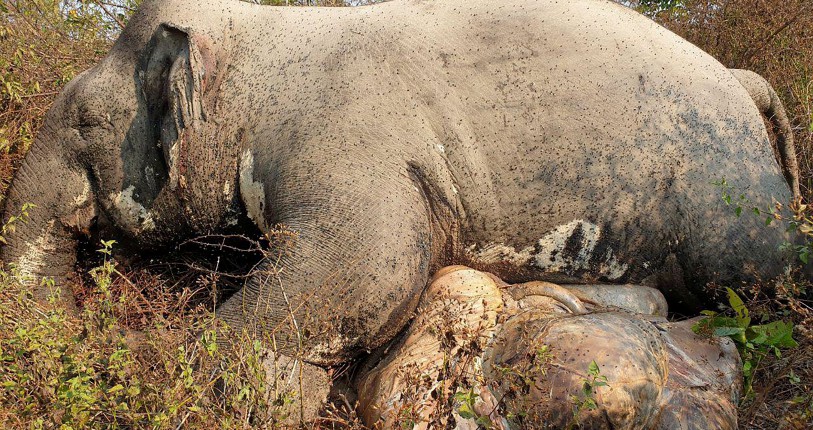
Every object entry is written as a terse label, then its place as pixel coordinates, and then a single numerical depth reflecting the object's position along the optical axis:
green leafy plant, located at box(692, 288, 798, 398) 2.73
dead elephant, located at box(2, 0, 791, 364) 2.75
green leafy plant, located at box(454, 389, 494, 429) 1.99
